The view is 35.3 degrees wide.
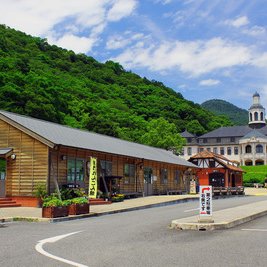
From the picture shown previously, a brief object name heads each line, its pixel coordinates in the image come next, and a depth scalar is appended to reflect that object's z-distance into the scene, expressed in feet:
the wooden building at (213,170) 168.35
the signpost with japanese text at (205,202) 41.50
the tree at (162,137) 244.42
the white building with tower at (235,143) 341.41
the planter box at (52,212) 51.78
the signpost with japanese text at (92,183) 72.84
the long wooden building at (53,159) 72.38
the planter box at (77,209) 55.92
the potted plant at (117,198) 84.38
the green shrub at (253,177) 234.27
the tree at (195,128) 398.62
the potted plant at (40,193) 69.97
